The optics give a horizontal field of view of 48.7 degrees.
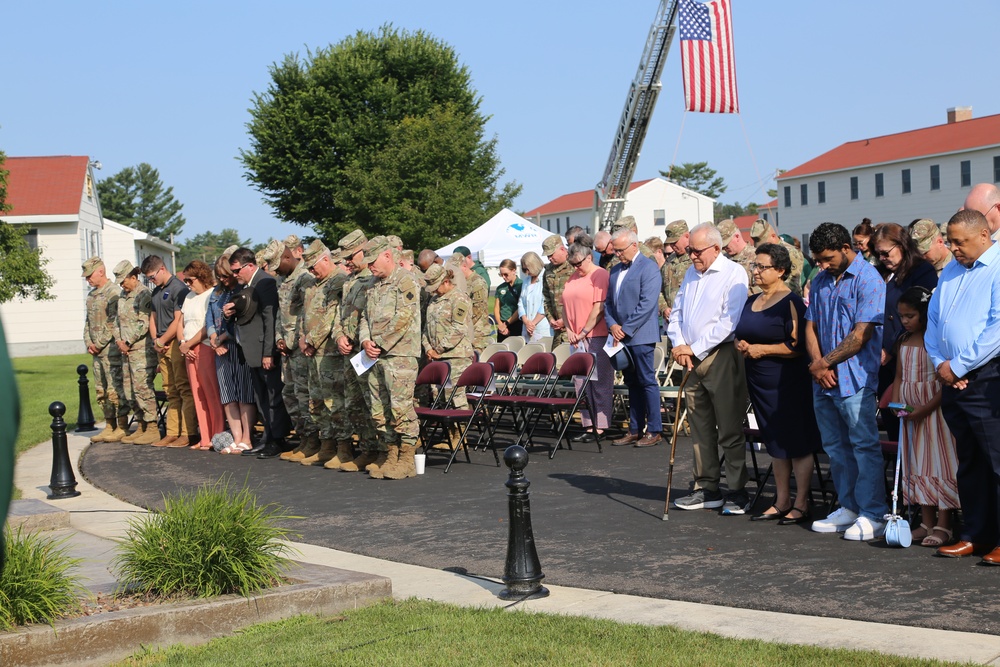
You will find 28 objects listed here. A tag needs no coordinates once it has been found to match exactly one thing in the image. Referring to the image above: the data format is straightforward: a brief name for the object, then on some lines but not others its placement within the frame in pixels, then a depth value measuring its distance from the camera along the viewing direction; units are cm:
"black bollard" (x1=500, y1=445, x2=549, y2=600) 639
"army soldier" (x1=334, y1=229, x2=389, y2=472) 1161
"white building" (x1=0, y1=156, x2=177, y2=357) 4574
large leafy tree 5081
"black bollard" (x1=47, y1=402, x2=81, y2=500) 1094
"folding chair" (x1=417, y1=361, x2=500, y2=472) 1137
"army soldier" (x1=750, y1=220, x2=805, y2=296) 1352
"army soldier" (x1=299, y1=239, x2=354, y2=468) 1212
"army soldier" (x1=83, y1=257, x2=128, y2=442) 1534
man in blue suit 1222
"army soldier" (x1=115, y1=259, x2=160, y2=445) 1491
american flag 2220
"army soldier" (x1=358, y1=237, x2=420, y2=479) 1115
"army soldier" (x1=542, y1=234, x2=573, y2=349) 1450
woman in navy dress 814
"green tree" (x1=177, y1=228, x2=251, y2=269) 15925
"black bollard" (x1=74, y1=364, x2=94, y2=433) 1716
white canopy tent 3334
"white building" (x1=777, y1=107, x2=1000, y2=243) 6109
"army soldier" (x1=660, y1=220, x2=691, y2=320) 1458
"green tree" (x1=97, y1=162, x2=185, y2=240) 13925
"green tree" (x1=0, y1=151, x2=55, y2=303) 2970
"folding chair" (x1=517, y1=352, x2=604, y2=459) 1184
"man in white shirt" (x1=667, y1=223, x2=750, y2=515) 870
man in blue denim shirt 753
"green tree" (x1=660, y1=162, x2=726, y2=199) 12256
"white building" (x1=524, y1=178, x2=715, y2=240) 9488
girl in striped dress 729
